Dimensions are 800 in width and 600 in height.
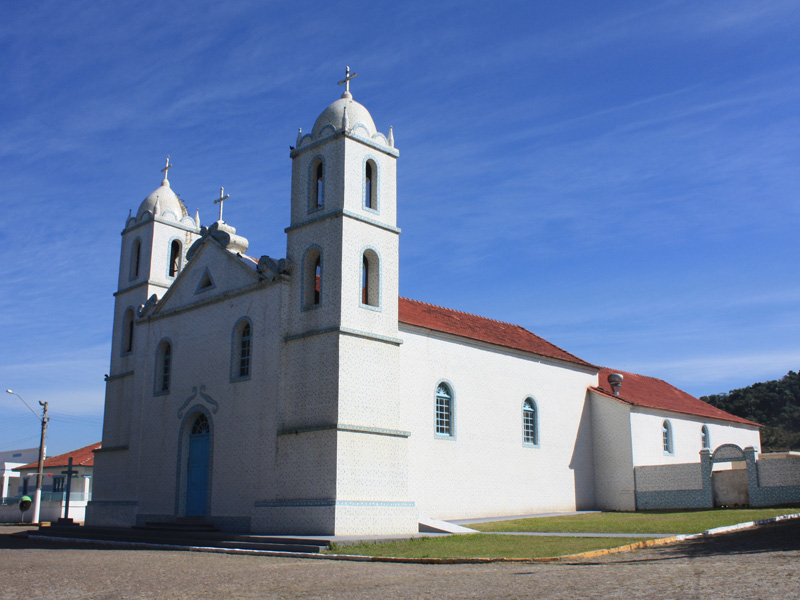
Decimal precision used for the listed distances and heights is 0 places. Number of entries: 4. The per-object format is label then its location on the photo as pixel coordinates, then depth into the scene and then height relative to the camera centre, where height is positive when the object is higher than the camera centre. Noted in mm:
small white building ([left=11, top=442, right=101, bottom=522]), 32625 -136
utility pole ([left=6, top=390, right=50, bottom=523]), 32656 -803
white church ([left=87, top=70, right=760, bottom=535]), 18766 +2612
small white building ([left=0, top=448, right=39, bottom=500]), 49562 +1083
